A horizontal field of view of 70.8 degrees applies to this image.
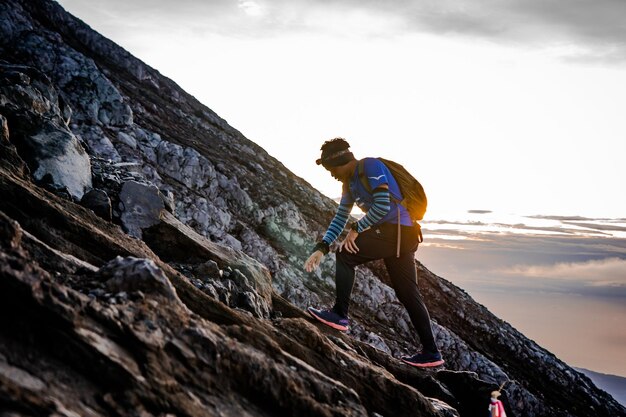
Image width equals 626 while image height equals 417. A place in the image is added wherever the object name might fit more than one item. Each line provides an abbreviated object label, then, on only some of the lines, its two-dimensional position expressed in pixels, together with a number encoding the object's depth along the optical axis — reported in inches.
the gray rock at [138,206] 345.7
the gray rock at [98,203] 318.7
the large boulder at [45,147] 316.5
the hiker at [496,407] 264.2
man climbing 274.1
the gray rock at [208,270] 301.1
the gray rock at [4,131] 286.8
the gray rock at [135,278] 176.1
